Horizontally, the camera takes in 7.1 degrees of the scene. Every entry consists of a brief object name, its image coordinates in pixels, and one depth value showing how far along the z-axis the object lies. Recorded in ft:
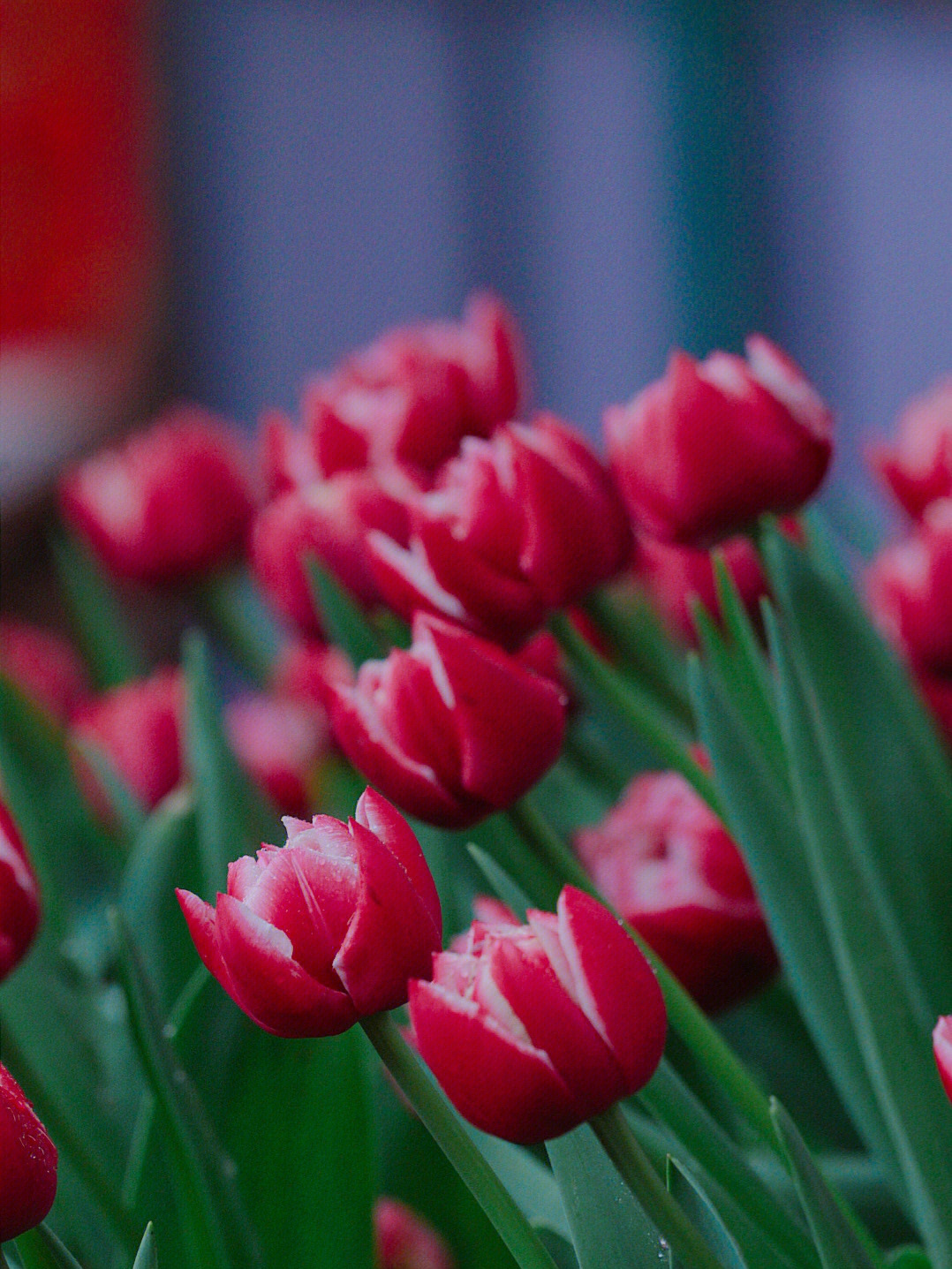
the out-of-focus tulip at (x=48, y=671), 9.30
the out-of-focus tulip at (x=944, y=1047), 4.70
